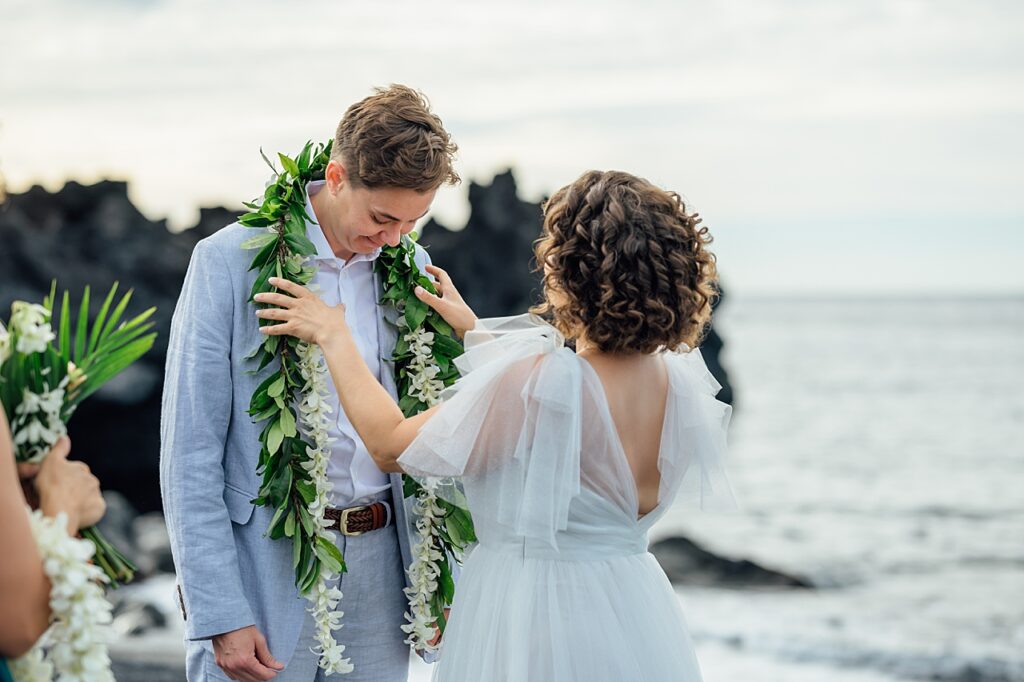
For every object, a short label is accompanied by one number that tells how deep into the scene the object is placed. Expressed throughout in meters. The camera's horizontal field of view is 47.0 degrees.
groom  3.16
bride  2.95
